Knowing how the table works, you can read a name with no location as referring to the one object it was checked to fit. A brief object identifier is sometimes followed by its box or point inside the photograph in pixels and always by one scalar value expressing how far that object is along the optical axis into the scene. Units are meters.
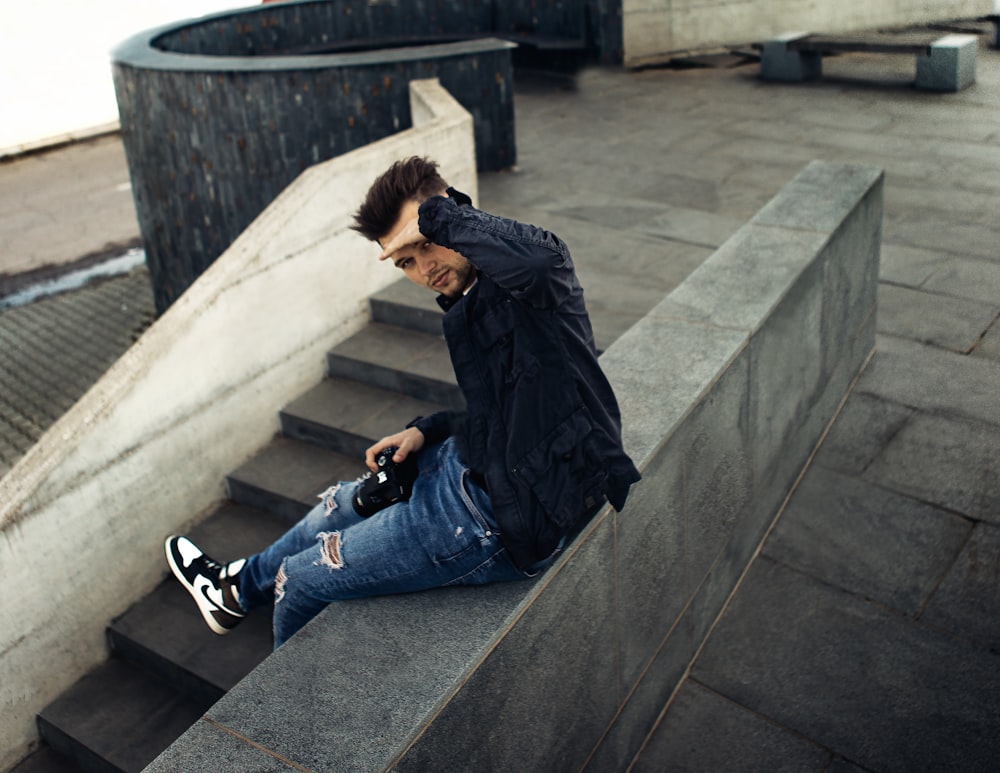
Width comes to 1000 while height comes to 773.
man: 2.51
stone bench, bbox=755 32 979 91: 11.15
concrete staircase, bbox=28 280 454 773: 4.64
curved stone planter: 7.78
